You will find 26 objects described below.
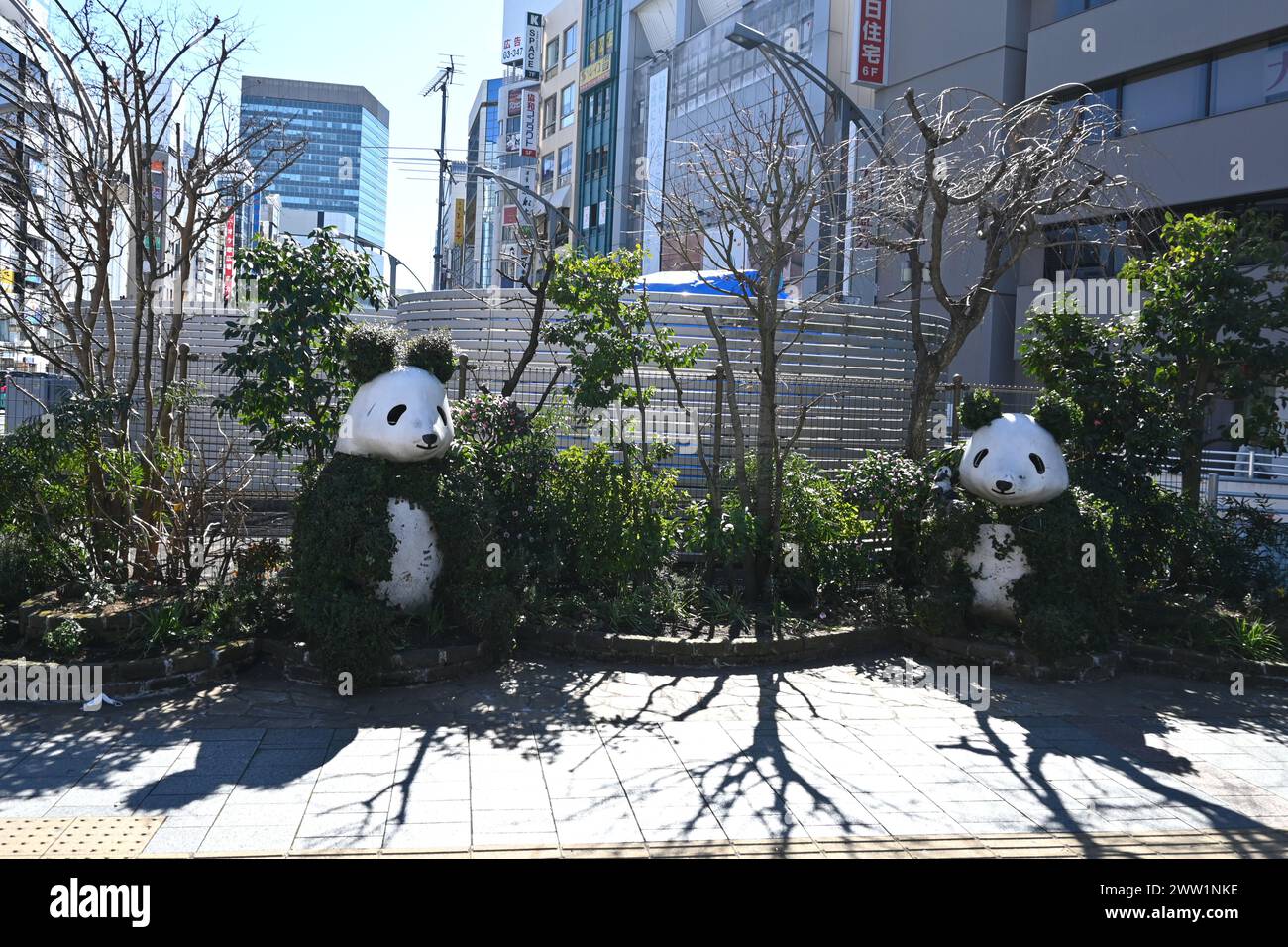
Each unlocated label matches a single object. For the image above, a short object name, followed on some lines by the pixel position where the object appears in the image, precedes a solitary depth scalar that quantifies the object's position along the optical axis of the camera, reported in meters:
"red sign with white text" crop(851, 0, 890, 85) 27.31
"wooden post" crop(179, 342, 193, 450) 8.59
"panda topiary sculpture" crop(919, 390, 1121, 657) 7.74
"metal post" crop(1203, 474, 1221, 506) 10.76
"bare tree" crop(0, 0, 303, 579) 8.16
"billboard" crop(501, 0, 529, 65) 59.03
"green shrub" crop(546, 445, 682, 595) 8.44
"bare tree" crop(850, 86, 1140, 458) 9.70
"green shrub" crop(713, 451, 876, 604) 8.85
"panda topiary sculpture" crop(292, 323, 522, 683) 6.81
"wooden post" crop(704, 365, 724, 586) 8.70
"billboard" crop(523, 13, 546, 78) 57.78
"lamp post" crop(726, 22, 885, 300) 11.85
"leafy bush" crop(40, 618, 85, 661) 6.73
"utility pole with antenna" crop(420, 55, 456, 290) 28.75
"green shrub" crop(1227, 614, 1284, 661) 8.11
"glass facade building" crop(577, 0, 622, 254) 46.84
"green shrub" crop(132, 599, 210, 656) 6.91
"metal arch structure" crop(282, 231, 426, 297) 10.11
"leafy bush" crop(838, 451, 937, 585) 9.02
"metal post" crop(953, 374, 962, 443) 10.75
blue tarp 14.52
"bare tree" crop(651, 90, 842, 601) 9.01
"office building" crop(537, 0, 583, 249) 53.81
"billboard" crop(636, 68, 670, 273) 38.97
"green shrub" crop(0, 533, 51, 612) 7.83
